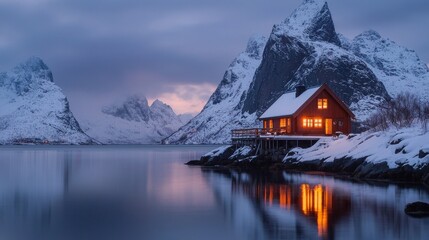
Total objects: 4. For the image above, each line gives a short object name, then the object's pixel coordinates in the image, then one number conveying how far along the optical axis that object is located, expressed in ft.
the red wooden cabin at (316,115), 245.65
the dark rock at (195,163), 277.11
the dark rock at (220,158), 263.06
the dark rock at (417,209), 93.50
